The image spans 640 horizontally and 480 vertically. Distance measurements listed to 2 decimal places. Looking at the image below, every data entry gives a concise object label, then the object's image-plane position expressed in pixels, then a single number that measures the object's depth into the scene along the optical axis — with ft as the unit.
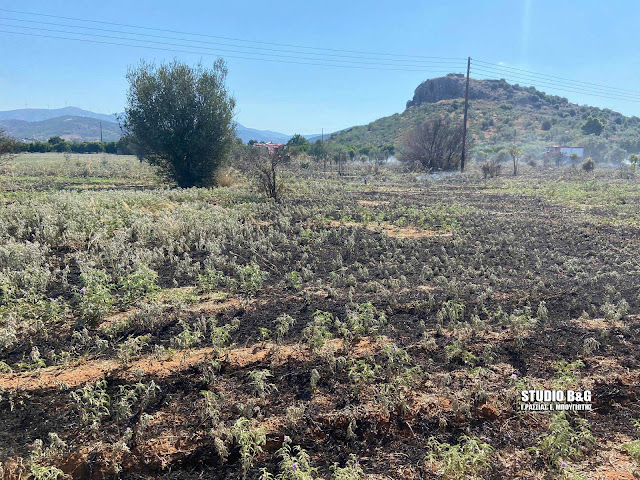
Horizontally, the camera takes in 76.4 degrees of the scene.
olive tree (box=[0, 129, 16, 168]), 60.29
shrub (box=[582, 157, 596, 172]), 116.47
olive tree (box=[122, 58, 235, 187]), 60.95
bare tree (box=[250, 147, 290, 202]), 53.67
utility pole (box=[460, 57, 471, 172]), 112.35
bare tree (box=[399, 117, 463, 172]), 119.44
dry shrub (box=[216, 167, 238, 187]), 68.23
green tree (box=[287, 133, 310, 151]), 153.07
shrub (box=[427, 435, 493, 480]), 9.20
